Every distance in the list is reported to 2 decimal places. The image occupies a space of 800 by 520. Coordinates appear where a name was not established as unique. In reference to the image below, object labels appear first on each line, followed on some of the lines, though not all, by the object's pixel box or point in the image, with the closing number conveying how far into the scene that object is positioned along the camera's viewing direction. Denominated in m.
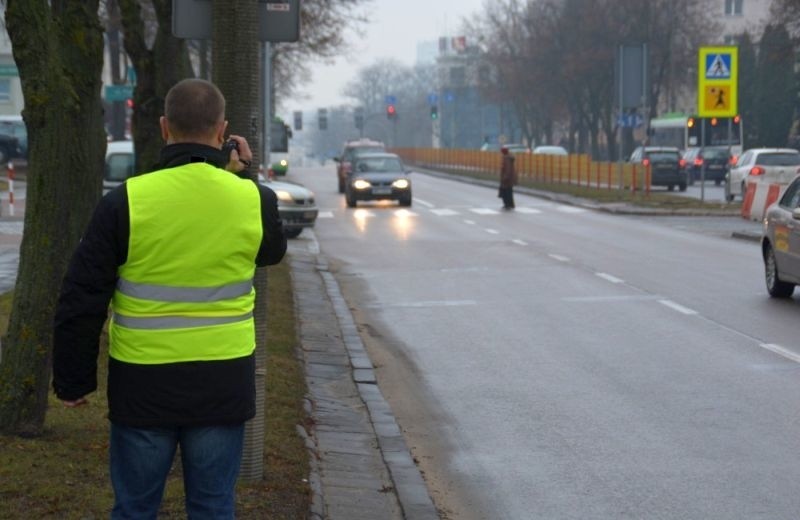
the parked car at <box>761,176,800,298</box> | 15.73
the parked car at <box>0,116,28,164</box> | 54.62
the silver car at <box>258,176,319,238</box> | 28.17
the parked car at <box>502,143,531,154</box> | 82.34
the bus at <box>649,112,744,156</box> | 70.88
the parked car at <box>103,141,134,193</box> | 29.11
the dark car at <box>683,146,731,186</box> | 61.16
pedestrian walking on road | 38.66
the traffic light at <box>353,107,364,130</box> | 94.88
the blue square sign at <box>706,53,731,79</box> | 36.62
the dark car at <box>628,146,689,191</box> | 52.84
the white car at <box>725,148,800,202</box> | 42.47
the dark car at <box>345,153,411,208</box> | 41.66
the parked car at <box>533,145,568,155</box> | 78.25
